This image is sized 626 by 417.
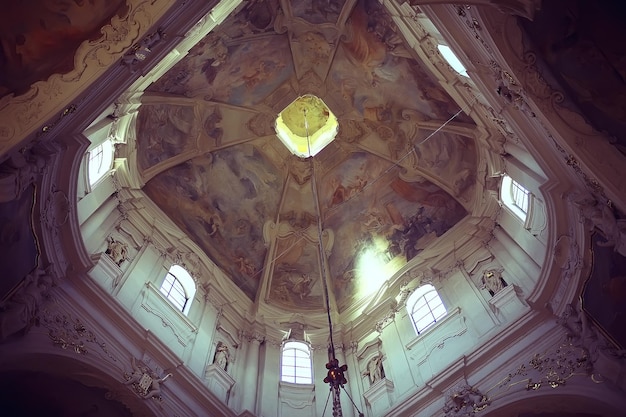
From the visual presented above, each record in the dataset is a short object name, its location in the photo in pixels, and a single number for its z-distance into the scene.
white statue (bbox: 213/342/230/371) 13.70
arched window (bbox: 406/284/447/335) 14.27
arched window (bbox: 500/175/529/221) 13.62
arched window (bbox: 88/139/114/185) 13.37
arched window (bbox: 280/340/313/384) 14.64
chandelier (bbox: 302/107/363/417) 7.90
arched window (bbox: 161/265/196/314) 14.28
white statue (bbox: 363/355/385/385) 13.86
